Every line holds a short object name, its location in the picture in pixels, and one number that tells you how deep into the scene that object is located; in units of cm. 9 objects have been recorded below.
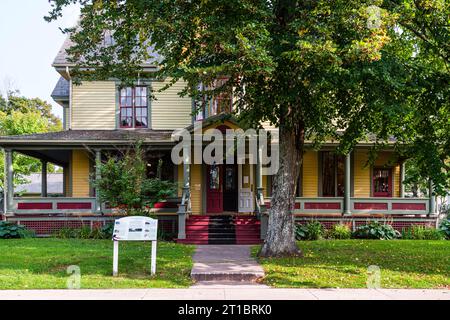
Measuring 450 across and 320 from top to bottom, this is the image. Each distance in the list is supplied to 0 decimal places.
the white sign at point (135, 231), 937
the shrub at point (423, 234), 1681
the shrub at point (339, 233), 1692
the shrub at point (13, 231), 1653
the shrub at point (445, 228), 1716
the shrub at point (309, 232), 1636
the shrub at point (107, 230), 1650
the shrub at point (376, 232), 1670
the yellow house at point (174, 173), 1744
